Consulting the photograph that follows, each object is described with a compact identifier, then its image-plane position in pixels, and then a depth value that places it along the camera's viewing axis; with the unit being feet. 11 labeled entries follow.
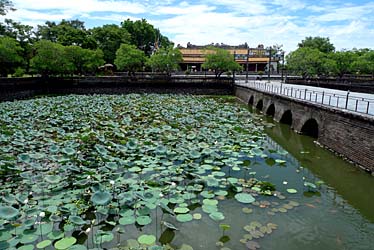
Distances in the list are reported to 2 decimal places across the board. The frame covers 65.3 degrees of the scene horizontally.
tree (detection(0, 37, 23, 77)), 80.63
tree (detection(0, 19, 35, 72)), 102.84
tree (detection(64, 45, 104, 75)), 104.34
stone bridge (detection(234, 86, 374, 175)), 30.58
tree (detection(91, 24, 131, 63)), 148.46
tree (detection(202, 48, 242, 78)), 116.26
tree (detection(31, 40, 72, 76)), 95.14
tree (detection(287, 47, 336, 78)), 126.41
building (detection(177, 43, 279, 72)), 174.50
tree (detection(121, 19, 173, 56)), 184.14
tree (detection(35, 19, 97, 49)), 129.18
